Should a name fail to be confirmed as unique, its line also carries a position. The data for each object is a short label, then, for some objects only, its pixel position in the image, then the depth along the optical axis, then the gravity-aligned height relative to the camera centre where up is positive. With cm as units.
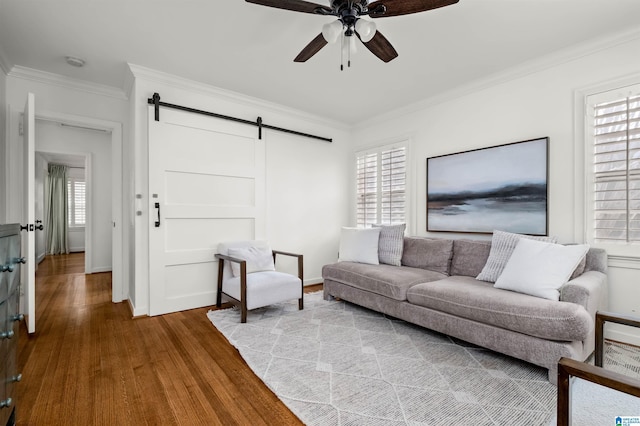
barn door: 319 +14
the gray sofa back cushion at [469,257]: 300 -46
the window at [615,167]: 240 +37
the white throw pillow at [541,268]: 218 -43
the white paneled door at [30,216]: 259 -4
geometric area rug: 160 -108
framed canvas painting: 291 +24
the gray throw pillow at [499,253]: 269 -38
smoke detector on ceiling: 288 +145
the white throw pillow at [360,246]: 360 -42
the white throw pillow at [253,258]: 328 -54
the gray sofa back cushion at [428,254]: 326 -47
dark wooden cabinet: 122 -47
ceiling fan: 174 +120
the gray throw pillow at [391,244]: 356 -39
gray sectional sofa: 189 -68
